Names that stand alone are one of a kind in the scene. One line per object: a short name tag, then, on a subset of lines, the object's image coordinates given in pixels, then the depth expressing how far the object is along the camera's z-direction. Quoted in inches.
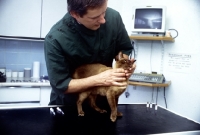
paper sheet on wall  95.7
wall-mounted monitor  90.6
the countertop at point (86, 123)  35.6
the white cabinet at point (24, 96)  87.7
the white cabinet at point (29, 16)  89.6
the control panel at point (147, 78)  90.6
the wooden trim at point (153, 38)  90.9
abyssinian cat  41.1
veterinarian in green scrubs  40.1
